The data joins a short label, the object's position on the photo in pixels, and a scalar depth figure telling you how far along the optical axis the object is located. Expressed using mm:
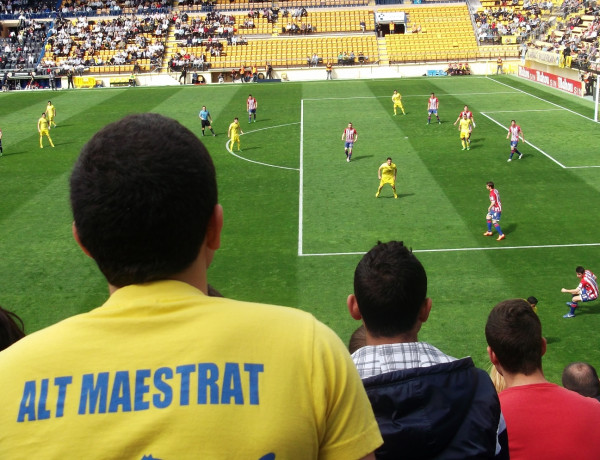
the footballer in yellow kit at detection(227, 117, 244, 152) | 29734
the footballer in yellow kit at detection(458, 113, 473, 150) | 28250
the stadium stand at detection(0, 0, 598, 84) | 59875
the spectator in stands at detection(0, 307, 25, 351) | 4043
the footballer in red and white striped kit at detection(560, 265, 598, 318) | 13609
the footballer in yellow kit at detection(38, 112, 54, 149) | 31297
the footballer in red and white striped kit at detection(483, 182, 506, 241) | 18234
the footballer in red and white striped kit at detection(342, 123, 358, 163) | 26781
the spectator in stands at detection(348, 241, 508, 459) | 2908
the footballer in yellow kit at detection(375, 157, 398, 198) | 22056
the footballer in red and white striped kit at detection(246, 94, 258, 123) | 36625
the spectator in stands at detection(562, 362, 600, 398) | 6160
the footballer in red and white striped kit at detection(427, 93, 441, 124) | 33444
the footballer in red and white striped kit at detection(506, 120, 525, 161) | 25828
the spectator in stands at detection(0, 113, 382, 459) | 1935
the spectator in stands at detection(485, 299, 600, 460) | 4012
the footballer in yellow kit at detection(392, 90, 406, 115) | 36681
